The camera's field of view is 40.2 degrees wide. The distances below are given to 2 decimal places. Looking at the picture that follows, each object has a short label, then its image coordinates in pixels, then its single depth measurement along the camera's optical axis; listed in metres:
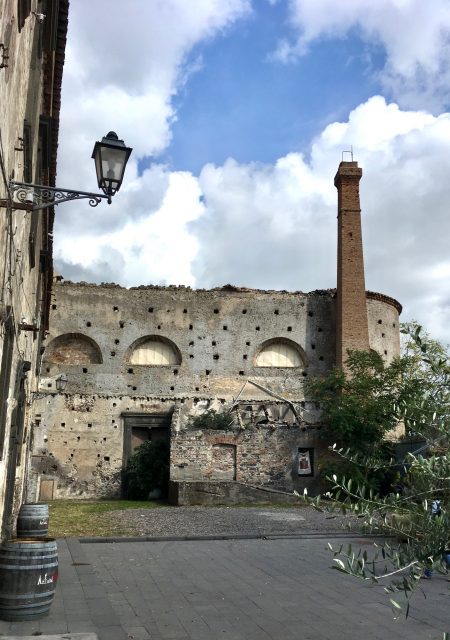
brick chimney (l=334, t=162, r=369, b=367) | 26.91
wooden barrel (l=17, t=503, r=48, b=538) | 10.97
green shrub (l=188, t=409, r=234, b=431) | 24.20
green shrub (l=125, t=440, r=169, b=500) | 23.94
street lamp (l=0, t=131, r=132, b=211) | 5.95
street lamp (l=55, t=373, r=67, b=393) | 21.34
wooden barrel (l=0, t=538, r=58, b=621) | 5.78
